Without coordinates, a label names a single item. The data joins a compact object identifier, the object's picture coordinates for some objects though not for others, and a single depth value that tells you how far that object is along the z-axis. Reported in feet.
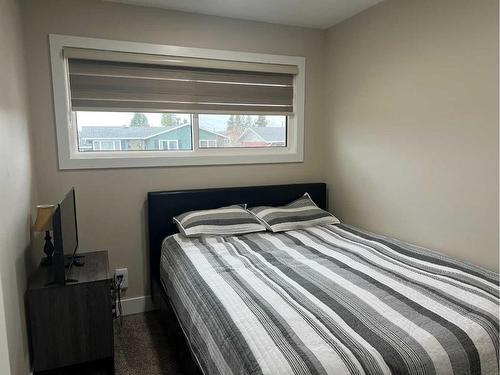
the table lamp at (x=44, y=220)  7.18
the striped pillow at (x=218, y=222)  8.67
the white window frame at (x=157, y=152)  8.37
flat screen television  5.90
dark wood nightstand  6.35
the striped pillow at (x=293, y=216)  9.35
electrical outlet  9.35
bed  4.19
